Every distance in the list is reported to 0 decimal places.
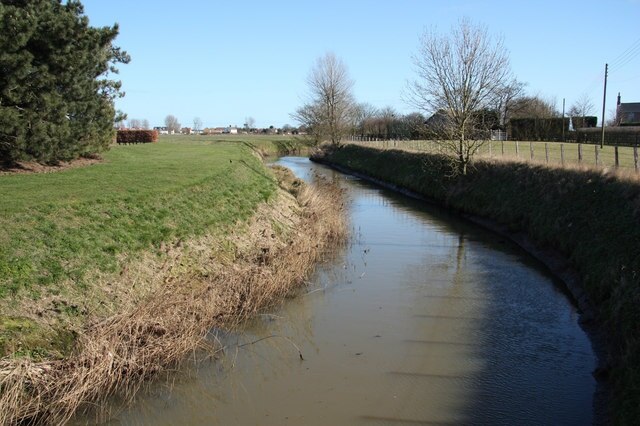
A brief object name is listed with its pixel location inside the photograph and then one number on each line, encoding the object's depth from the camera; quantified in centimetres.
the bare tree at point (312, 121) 6725
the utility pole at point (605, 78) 4062
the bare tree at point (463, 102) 2694
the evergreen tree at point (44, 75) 1418
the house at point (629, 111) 8138
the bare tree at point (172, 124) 15527
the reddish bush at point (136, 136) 4088
